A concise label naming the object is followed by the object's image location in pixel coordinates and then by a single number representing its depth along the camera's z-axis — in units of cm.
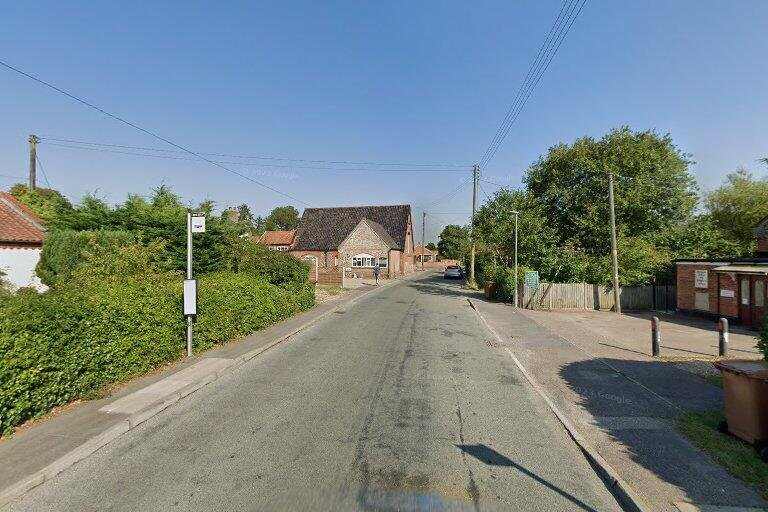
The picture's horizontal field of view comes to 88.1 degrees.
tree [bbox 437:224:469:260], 8502
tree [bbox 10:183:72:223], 1493
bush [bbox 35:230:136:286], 1298
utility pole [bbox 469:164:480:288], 3365
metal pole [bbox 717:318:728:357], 1047
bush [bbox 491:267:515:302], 2419
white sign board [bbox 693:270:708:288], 1812
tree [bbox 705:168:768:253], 3203
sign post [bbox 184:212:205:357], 920
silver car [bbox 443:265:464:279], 4903
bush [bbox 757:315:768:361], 546
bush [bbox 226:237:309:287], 1622
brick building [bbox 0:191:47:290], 1447
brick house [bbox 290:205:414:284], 4672
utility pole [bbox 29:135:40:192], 2564
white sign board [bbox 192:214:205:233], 950
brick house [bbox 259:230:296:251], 5481
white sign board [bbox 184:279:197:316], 919
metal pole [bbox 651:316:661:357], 1081
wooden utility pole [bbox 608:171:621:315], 2008
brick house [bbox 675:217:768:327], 1531
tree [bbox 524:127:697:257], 2453
